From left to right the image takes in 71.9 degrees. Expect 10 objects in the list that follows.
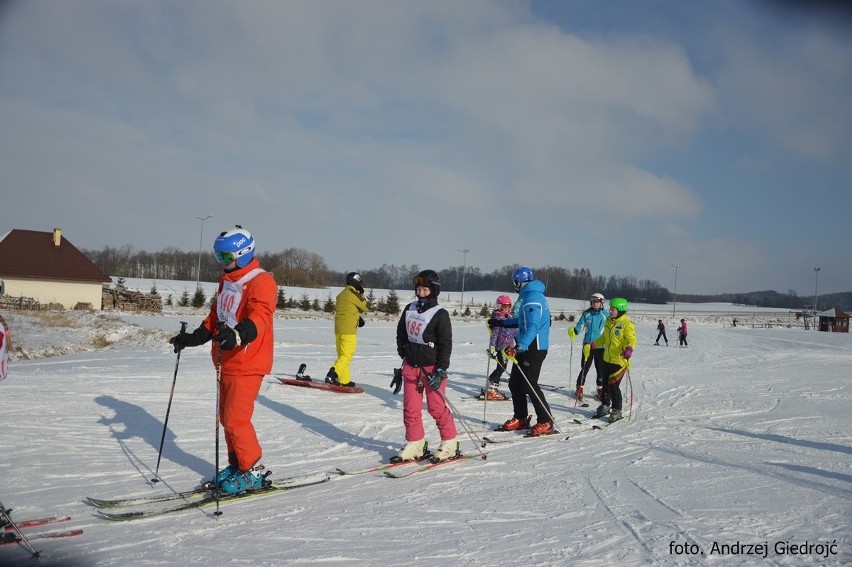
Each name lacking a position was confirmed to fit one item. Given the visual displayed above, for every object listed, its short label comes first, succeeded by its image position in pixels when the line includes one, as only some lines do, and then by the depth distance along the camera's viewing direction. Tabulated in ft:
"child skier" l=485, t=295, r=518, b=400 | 34.91
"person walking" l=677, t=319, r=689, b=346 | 89.22
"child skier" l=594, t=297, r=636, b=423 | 28.35
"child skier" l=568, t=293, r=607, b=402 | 34.99
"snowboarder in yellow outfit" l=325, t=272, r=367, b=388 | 33.22
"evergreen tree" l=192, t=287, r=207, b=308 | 141.38
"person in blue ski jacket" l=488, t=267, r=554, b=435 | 24.38
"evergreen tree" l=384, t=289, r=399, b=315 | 163.63
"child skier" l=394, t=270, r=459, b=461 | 19.01
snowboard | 33.72
